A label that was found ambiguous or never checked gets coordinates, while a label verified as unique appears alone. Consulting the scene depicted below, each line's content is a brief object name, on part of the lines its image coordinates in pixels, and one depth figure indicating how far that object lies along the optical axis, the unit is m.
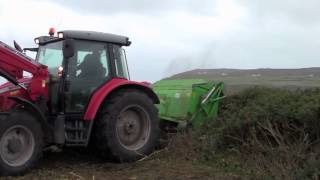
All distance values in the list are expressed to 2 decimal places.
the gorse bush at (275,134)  7.75
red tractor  8.00
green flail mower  11.07
